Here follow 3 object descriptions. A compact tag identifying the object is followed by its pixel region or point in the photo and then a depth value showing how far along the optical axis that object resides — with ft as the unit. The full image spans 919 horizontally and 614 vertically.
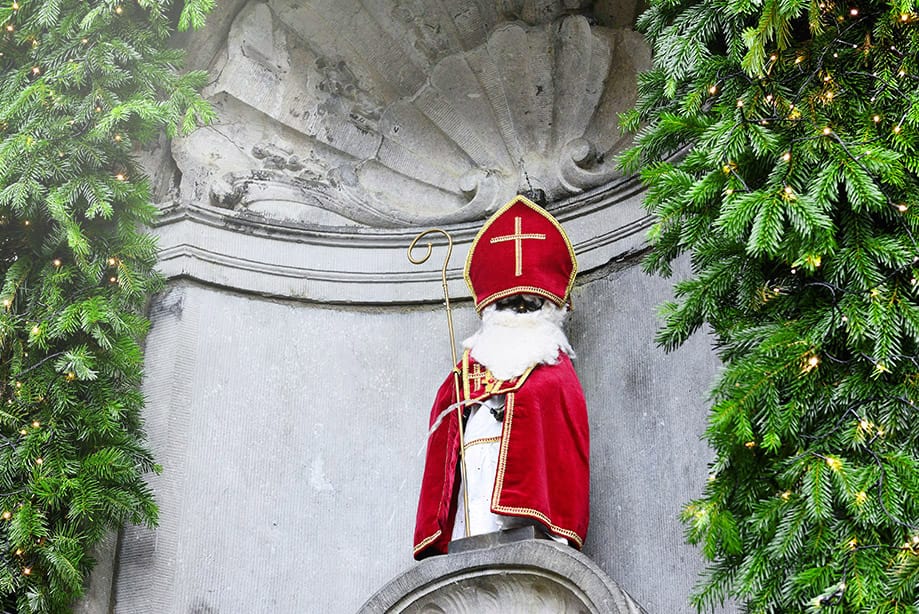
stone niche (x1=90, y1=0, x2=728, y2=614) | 28.48
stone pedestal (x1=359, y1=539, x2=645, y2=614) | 22.70
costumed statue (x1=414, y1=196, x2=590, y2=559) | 25.73
